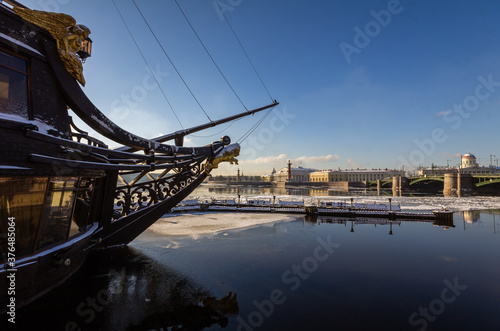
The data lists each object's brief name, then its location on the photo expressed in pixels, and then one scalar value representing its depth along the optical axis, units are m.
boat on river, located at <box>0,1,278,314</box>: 5.55
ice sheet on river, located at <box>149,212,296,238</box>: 17.20
